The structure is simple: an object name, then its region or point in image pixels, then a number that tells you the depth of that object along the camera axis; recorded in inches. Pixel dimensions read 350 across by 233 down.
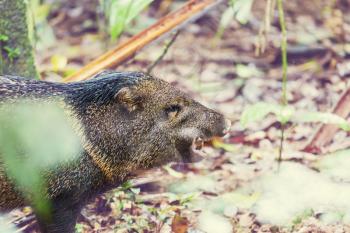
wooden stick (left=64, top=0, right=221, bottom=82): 473.1
